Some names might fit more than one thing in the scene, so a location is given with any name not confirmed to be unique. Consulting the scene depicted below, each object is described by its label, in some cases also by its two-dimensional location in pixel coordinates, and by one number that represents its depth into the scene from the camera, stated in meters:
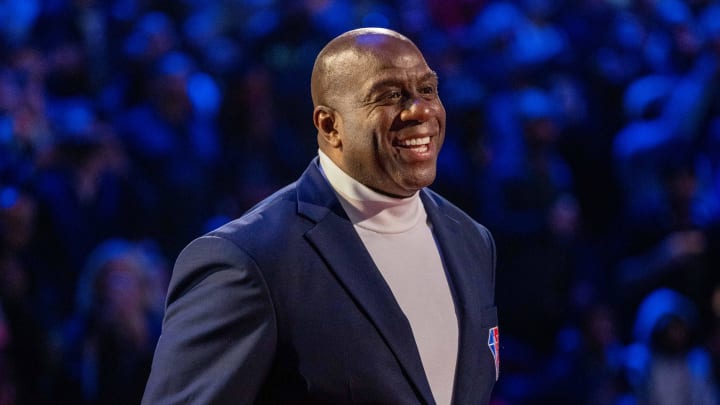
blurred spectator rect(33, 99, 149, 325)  8.83
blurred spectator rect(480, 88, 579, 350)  9.84
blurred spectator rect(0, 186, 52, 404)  8.34
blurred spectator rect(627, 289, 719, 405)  9.75
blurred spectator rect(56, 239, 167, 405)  8.21
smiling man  3.47
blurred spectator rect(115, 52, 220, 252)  9.32
